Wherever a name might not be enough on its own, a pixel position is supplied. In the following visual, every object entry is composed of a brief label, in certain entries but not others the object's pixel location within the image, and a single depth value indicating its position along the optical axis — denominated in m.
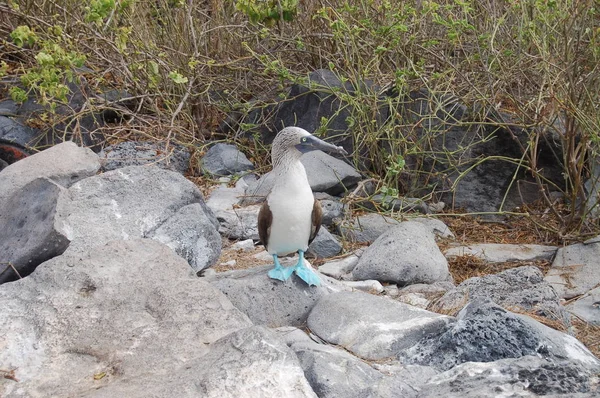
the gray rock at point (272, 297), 4.12
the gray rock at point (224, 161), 7.04
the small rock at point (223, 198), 6.32
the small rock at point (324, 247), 5.57
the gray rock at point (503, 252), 5.72
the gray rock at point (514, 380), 2.88
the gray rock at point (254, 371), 2.94
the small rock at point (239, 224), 5.89
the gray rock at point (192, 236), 4.96
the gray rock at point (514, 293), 4.21
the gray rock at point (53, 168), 5.43
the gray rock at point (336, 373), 3.19
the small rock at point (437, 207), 6.71
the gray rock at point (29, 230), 4.45
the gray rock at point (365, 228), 5.88
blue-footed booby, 4.11
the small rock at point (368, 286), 4.85
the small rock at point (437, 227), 6.09
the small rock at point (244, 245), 5.69
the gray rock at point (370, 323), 3.76
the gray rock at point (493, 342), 3.41
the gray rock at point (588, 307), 4.60
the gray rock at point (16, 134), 7.40
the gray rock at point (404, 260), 4.98
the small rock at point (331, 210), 6.04
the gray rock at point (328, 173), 6.45
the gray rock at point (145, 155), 6.74
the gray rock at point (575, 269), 5.25
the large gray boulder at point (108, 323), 3.16
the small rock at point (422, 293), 4.60
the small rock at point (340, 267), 5.26
